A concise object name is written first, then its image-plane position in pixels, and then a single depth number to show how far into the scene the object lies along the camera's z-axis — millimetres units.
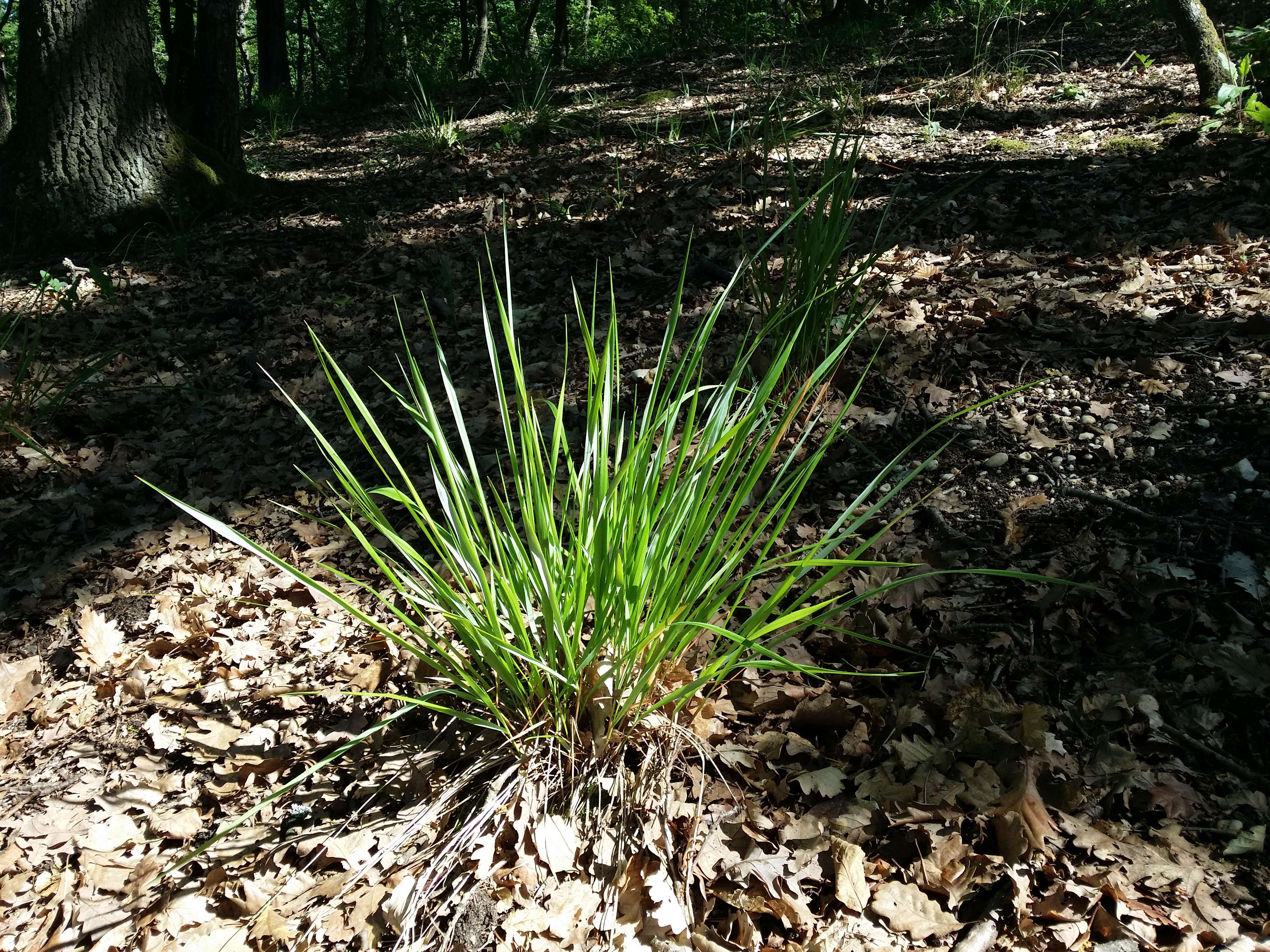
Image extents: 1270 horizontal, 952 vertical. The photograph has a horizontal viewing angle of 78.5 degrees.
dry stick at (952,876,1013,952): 1303
